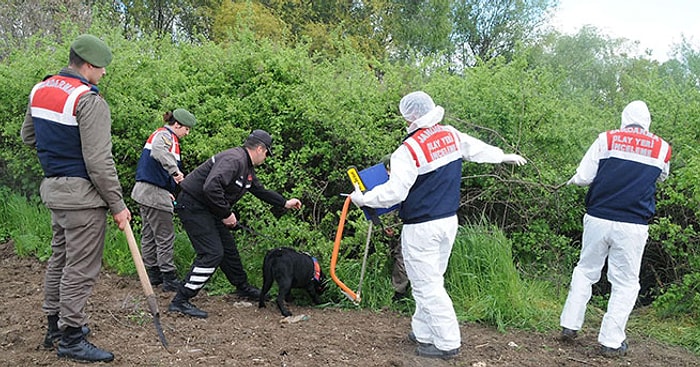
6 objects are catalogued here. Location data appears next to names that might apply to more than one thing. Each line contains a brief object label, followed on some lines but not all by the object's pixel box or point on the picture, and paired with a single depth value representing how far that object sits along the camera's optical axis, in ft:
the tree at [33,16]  51.29
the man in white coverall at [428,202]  16.11
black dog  19.84
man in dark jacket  18.92
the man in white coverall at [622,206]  17.29
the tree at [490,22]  113.50
